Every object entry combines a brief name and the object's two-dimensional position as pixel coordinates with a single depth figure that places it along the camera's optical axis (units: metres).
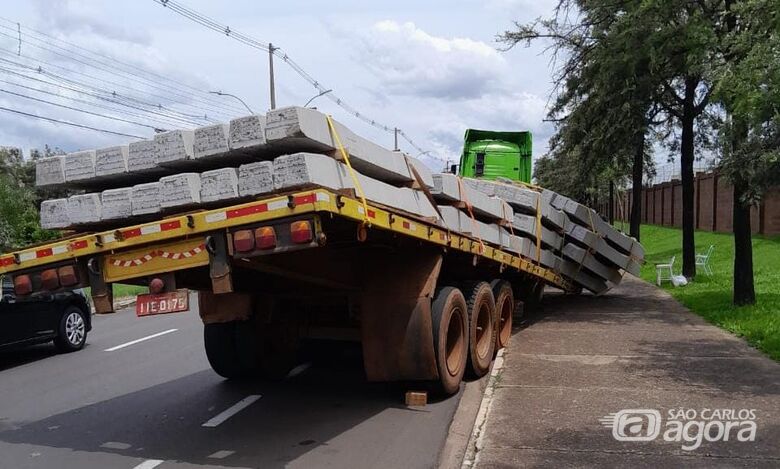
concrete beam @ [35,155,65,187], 5.75
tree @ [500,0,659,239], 12.78
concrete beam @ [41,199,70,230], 5.68
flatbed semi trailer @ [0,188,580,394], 5.05
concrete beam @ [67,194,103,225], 5.56
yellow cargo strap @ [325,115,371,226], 5.28
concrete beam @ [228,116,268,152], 5.04
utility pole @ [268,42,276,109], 31.89
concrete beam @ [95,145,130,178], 5.57
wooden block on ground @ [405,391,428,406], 6.98
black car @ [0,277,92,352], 9.63
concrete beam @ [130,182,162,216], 5.34
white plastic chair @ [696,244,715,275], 18.94
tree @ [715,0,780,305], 7.52
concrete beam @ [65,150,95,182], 5.67
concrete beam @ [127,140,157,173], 5.46
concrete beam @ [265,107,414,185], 4.91
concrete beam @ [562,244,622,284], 12.74
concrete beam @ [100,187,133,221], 5.47
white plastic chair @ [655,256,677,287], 17.75
